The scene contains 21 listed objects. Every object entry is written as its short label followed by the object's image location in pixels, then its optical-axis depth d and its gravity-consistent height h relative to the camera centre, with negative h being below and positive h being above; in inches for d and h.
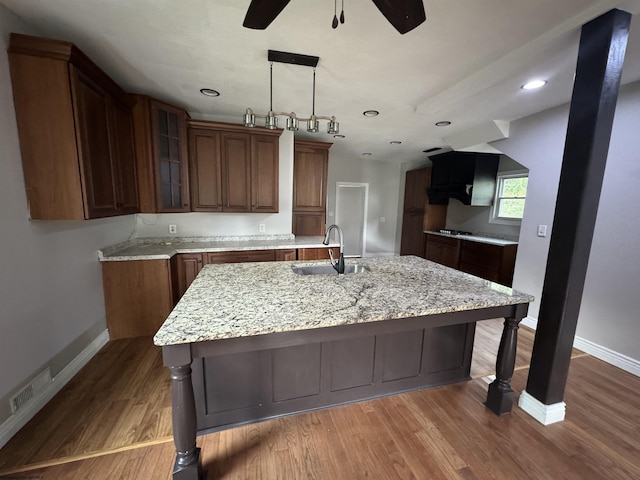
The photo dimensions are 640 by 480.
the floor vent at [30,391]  59.5 -47.5
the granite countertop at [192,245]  100.2 -21.3
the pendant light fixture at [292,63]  72.0 +40.2
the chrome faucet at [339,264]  79.3 -18.5
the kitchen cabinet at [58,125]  61.2 +18.1
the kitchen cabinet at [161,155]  103.1 +18.7
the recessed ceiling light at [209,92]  96.1 +41.1
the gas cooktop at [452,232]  190.8 -17.9
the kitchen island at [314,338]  45.4 -25.3
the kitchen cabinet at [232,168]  122.3 +16.6
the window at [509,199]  159.9 +6.8
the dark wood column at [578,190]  54.8 +4.7
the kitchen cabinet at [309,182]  155.4 +13.1
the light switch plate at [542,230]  110.4 -8.5
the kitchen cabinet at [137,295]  98.3 -37.1
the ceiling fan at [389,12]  39.7 +30.8
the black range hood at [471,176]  168.1 +21.5
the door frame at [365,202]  236.2 +2.3
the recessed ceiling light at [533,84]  82.9 +41.0
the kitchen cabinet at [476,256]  146.3 -30.5
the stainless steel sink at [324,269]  82.3 -20.6
